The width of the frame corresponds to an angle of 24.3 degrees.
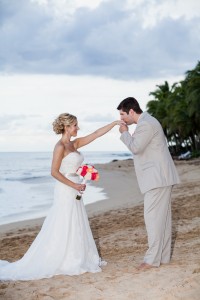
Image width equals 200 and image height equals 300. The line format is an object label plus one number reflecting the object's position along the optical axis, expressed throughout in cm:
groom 522
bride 561
